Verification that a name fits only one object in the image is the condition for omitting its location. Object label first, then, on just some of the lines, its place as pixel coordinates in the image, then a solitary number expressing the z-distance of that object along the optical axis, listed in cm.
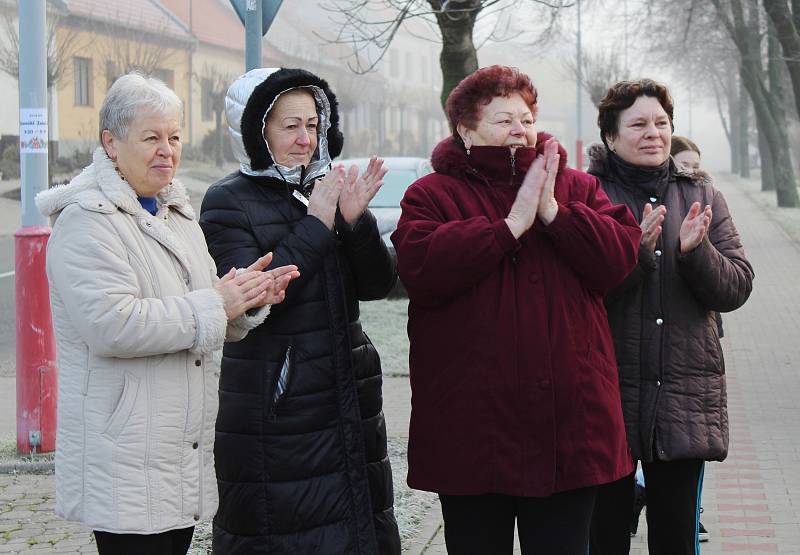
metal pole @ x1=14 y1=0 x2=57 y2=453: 659
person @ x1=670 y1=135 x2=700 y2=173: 633
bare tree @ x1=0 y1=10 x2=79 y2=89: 2381
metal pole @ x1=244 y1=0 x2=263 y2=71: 601
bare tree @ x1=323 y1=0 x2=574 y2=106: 1025
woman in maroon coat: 351
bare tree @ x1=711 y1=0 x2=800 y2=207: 3072
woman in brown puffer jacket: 410
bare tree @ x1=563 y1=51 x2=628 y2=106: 3553
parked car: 1402
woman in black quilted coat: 371
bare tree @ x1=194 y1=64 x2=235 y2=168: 3475
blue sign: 615
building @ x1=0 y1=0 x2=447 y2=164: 2753
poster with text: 677
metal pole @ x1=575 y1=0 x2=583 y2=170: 3471
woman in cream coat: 319
